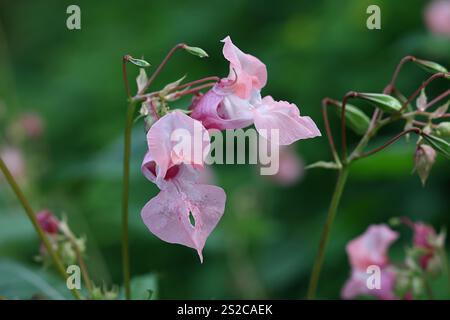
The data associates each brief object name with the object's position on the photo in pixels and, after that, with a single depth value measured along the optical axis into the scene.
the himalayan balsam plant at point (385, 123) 0.34
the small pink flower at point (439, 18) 0.69
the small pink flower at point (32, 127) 0.64
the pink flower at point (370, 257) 0.40
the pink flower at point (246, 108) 0.33
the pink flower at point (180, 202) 0.32
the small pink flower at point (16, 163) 0.66
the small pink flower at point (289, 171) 0.70
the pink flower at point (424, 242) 0.39
